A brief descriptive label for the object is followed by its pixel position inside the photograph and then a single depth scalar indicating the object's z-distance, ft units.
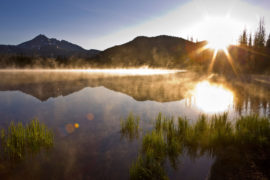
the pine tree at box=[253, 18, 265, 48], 231.09
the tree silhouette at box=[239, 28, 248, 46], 266.26
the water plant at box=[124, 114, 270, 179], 19.08
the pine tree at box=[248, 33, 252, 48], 246.47
